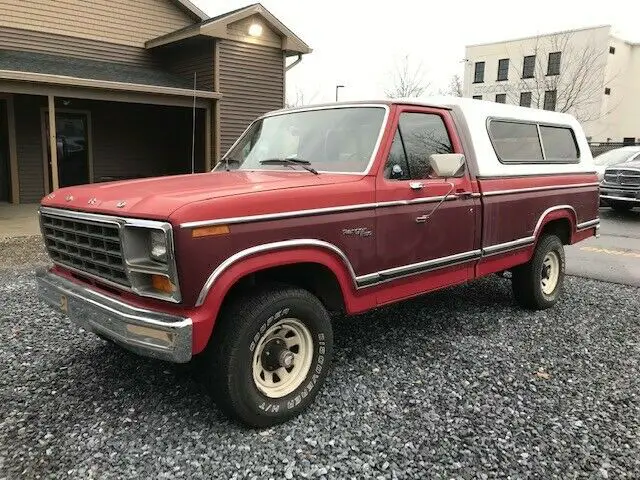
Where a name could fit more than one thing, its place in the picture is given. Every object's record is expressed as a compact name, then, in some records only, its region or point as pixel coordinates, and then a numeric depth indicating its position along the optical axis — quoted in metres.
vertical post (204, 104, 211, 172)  13.27
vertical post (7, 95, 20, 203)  12.62
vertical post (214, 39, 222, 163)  13.17
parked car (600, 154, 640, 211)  13.81
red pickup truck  2.81
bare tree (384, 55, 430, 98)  37.62
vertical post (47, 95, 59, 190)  10.25
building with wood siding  12.33
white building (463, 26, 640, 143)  38.03
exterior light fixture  13.68
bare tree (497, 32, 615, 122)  37.34
